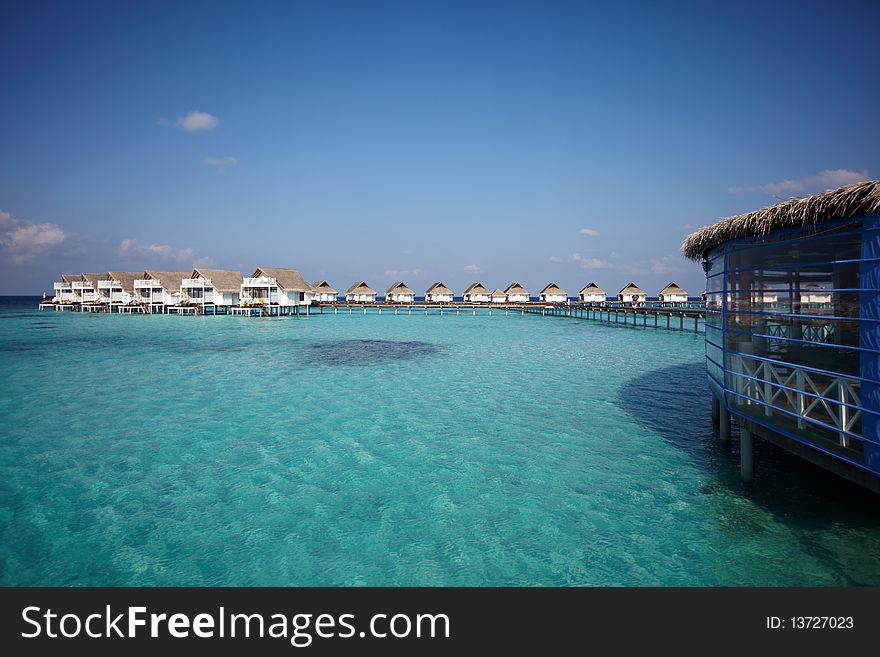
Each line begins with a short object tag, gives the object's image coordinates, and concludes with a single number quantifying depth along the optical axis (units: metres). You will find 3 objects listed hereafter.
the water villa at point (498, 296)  67.81
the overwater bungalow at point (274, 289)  49.16
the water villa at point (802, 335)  3.89
